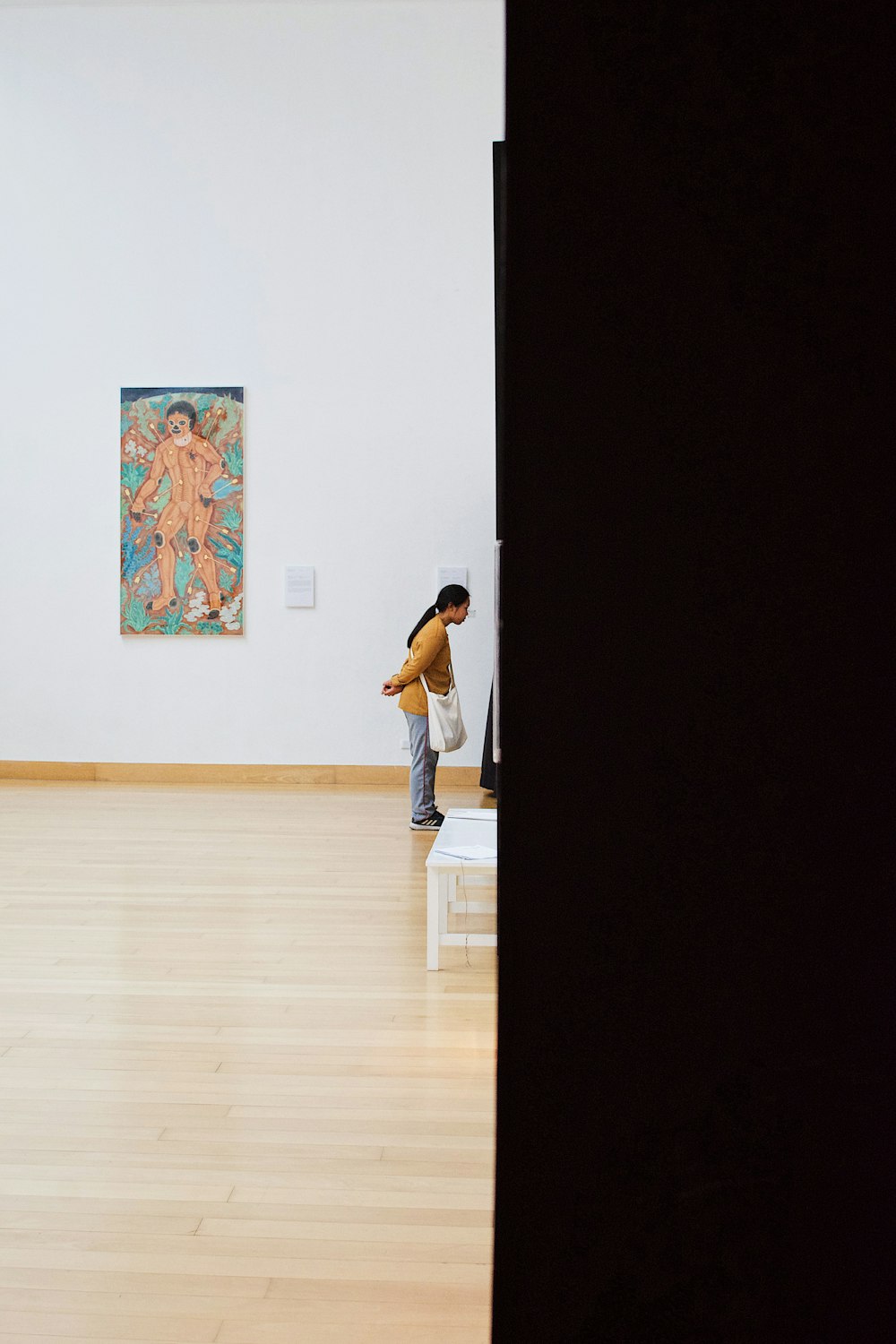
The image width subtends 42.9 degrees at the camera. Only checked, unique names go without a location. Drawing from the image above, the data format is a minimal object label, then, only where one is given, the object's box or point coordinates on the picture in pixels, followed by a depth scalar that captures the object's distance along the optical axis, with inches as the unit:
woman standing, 273.9
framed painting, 344.2
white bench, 162.7
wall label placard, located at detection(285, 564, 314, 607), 344.2
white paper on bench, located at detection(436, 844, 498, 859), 168.1
